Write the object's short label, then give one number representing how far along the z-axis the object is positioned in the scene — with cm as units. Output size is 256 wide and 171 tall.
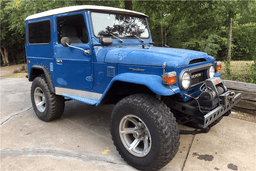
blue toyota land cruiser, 259
